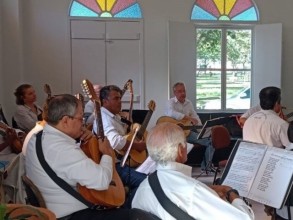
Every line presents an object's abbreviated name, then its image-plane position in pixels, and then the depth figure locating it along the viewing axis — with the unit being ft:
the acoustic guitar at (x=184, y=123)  18.82
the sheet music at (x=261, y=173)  7.30
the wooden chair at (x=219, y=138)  15.05
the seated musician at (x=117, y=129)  10.68
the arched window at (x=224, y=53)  24.49
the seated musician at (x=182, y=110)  19.71
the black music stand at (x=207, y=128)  16.11
